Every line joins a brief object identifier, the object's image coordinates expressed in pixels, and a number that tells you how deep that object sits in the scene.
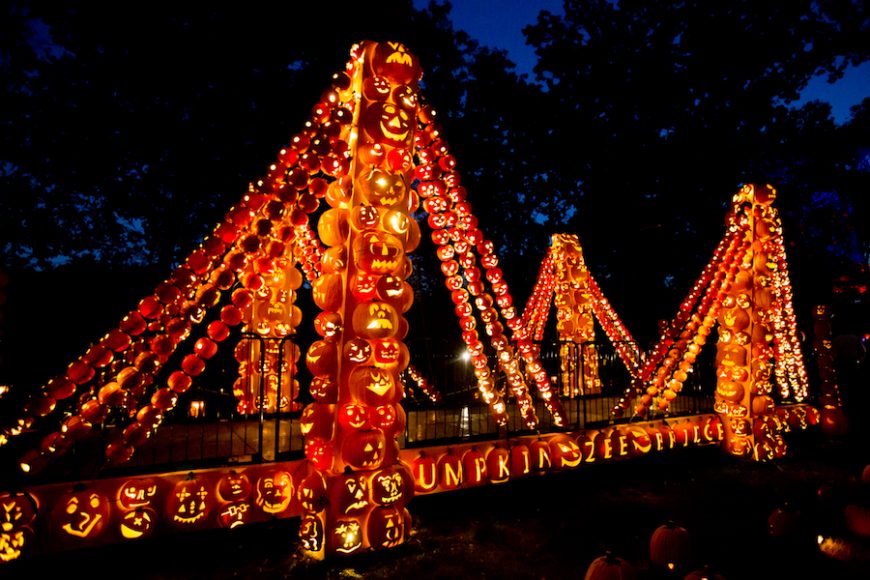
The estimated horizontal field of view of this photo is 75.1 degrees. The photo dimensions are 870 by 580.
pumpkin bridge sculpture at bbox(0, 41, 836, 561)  4.54
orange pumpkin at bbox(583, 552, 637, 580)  3.82
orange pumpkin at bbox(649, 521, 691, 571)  4.29
